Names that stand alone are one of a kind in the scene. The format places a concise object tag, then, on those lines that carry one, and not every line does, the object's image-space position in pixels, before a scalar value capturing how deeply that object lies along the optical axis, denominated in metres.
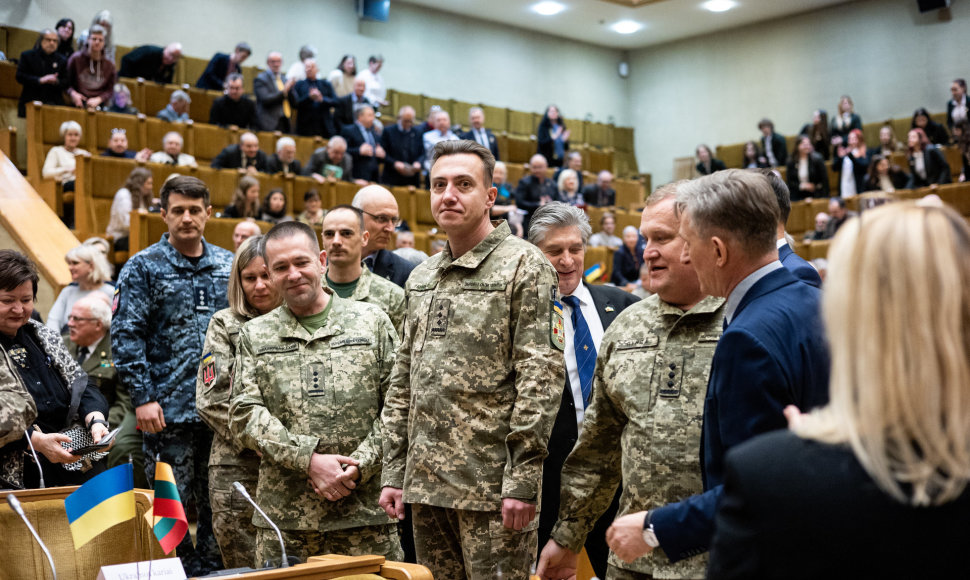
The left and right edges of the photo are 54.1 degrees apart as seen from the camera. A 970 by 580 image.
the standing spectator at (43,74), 8.63
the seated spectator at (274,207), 7.54
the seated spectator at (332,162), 8.97
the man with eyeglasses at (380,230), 3.75
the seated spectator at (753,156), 12.82
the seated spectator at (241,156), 8.50
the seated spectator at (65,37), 9.16
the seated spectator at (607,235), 10.16
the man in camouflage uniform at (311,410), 2.55
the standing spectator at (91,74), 8.82
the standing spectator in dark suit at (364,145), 9.69
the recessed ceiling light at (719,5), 14.39
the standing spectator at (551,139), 12.33
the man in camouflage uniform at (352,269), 3.27
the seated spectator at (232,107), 9.58
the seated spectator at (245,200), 7.44
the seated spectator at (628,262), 9.27
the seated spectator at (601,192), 11.17
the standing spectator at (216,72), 10.67
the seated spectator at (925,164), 10.98
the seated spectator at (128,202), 7.04
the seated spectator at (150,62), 10.27
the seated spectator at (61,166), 7.77
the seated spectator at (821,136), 12.79
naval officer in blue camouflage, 3.40
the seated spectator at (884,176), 11.10
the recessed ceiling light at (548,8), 14.58
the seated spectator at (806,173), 12.00
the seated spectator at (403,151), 10.10
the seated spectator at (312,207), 7.94
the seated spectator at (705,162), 13.04
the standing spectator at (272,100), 9.92
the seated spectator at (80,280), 5.36
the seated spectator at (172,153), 8.32
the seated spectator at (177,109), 9.33
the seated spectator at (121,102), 9.16
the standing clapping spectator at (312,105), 10.17
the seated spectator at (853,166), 11.73
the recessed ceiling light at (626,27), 15.38
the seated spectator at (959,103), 11.54
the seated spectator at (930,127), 12.01
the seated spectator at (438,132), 10.56
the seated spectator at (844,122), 12.55
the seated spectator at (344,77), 11.25
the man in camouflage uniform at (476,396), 2.20
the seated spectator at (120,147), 8.05
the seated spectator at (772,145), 12.97
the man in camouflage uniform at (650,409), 1.94
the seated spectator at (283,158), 8.75
